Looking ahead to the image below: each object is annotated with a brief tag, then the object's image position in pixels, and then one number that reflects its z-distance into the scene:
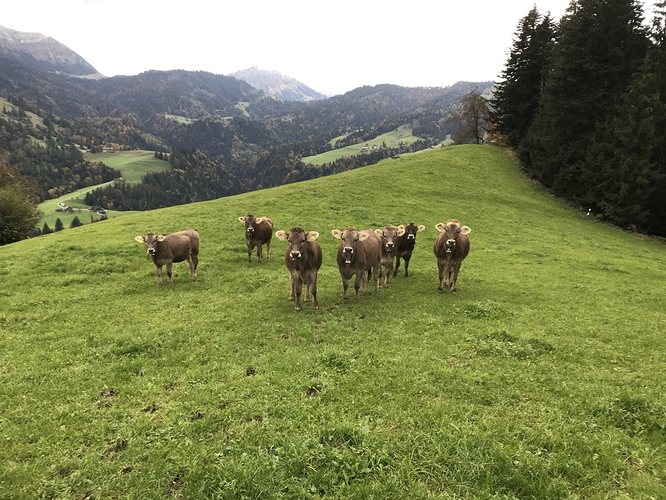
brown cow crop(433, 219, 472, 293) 14.88
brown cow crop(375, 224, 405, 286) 14.80
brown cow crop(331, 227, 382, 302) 12.95
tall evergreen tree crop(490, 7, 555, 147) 54.59
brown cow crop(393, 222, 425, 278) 16.95
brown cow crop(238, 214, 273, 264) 19.48
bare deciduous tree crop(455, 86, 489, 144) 63.88
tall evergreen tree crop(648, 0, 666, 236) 34.75
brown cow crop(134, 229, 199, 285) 15.69
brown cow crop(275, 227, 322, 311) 12.40
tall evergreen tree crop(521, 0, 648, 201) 39.41
